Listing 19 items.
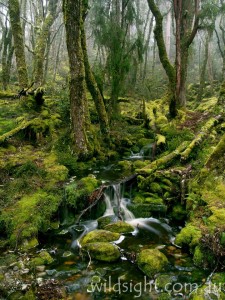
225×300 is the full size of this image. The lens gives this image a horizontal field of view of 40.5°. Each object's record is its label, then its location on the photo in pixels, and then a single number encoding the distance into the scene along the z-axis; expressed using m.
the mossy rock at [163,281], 4.66
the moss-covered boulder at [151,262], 5.01
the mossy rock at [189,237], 5.50
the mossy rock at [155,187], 7.61
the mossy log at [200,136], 8.62
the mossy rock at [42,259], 5.18
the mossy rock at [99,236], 5.86
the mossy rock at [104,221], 6.73
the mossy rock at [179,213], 6.92
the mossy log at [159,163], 8.03
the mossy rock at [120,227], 6.45
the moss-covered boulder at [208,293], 4.16
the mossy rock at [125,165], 9.39
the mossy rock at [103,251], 5.41
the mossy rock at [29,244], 5.67
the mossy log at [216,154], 6.62
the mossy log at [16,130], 8.89
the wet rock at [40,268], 5.03
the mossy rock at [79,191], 7.07
